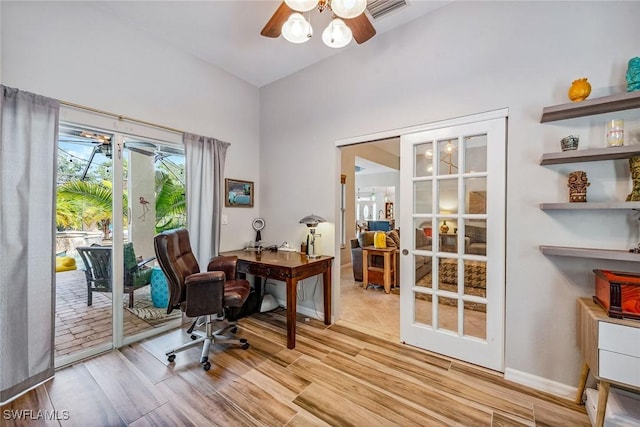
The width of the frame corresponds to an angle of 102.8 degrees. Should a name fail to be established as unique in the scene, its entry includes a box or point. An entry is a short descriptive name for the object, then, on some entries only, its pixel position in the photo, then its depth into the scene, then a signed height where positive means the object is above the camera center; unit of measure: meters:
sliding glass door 2.28 -0.27
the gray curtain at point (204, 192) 2.94 +0.25
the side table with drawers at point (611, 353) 1.40 -0.77
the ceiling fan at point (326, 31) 1.72 +1.31
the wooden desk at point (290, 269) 2.48 -0.58
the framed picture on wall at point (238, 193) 3.38 +0.28
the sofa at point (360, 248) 4.44 -0.64
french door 2.08 -0.21
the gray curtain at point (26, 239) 1.80 -0.20
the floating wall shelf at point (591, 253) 1.52 -0.24
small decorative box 1.43 -0.45
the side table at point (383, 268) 4.17 -0.92
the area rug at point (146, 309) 2.73 -1.04
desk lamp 2.96 -0.19
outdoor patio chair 2.45 -0.53
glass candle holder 1.58 +0.52
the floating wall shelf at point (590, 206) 1.50 +0.06
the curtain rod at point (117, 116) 2.14 +0.92
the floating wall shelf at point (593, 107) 1.54 +0.70
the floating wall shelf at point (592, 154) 1.52 +0.39
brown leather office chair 2.18 -0.69
